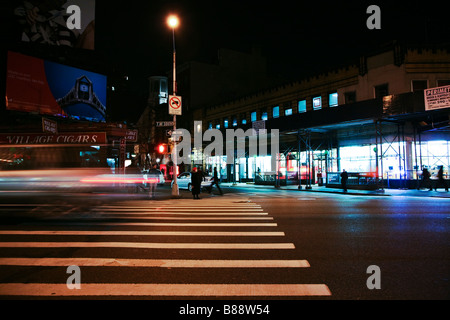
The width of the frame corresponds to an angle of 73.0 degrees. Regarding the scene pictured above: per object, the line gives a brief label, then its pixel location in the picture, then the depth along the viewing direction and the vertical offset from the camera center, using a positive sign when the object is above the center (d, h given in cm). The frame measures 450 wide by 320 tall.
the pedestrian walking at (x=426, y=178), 2081 -59
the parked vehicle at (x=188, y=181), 2367 -73
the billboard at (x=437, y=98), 1831 +440
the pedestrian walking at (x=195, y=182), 1786 -55
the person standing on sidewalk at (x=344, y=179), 2228 -62
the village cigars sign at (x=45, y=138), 1530 +188
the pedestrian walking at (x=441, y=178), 2031 -62
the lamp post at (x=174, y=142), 1777 +190
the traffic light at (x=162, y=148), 1850 +154
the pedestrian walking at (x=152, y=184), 1954 -70
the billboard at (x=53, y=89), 2714 +856
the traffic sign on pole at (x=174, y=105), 1841 +417
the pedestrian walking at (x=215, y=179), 2134 -47
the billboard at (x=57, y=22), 2995 +1575
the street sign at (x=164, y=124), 1780 +299
